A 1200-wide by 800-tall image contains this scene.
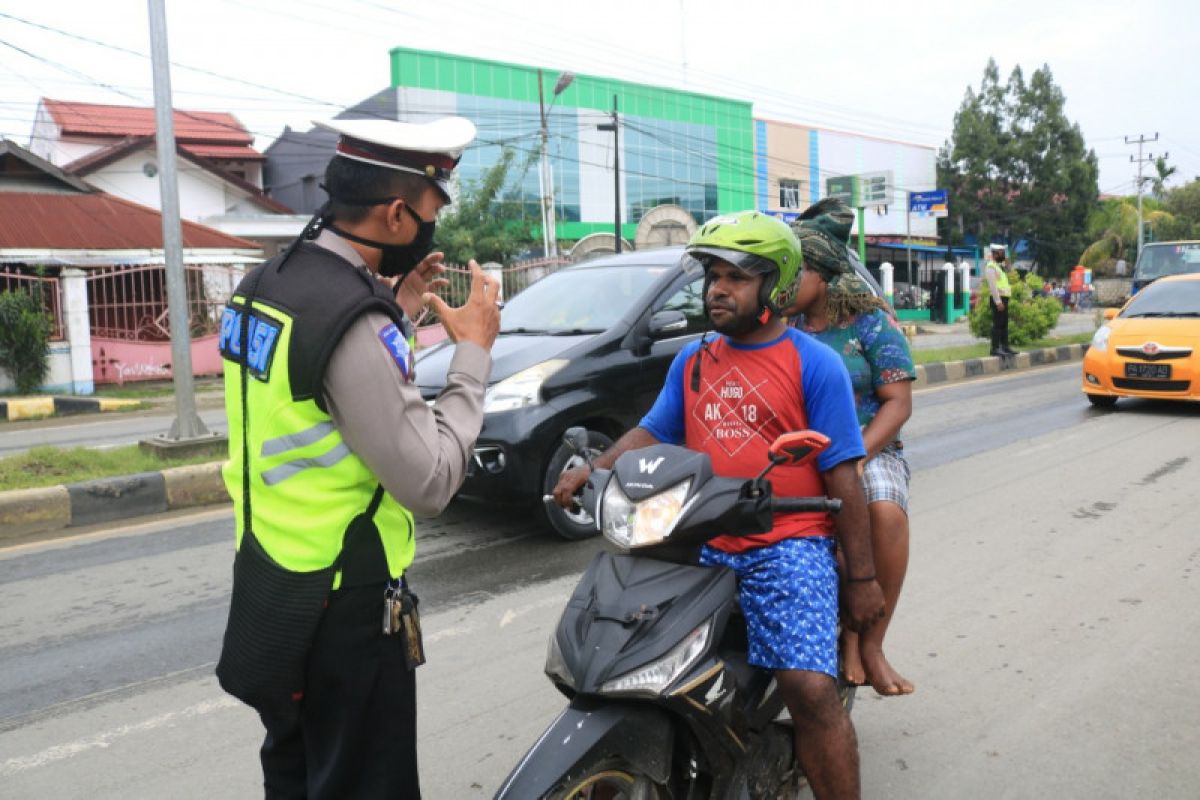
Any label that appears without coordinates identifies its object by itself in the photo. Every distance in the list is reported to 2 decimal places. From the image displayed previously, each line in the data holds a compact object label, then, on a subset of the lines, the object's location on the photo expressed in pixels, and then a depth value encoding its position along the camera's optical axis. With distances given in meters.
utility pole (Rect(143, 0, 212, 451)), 7.98
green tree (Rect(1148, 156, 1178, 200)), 65.31
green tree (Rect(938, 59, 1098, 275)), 50.94
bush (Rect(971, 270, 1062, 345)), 17.19
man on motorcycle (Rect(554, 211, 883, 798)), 2.36
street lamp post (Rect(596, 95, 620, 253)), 25.61
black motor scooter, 2.08
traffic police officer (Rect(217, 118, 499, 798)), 1.68
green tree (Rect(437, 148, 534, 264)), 25.20
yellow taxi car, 10.12
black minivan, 5.55
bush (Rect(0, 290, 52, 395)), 14.34
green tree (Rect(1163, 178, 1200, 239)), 61.69
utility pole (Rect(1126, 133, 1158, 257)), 65.25
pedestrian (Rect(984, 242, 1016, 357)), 15.60
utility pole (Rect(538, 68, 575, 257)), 25.23
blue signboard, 34.41
